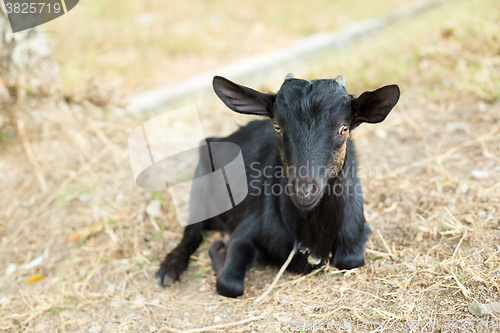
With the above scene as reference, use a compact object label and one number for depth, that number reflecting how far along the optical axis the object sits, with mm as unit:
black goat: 2572
